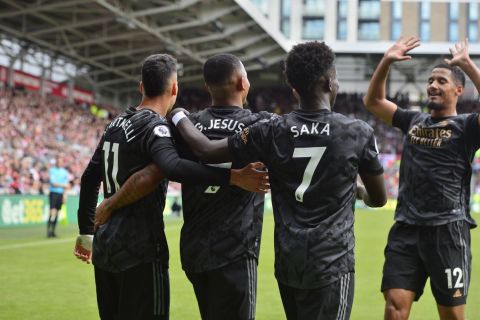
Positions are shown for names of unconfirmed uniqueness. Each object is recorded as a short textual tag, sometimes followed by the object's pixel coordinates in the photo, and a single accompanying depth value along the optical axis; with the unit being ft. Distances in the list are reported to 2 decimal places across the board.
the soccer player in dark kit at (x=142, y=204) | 27.63
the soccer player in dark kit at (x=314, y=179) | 25.44
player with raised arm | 35.14
